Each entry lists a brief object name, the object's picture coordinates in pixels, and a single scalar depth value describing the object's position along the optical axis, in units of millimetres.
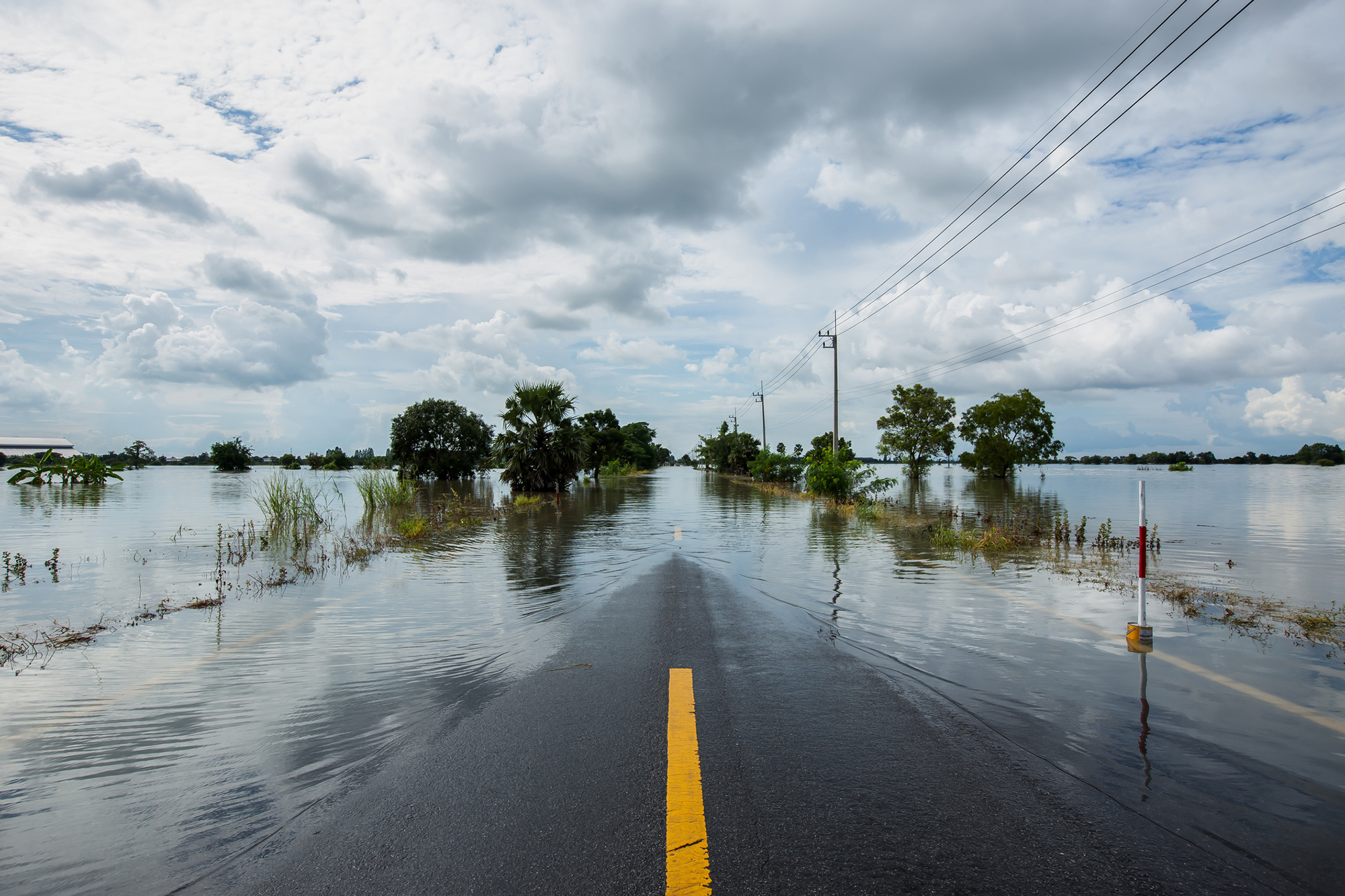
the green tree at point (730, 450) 70750
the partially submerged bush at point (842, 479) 27750
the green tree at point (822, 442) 80644
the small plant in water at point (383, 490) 22125
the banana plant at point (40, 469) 39219
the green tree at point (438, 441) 69312
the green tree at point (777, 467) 43906
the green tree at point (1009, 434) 70562
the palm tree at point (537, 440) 35344
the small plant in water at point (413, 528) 15352
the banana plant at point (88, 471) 40375
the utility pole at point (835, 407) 33344
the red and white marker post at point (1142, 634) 5922
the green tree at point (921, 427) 70125
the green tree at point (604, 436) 70519
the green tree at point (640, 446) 102400
